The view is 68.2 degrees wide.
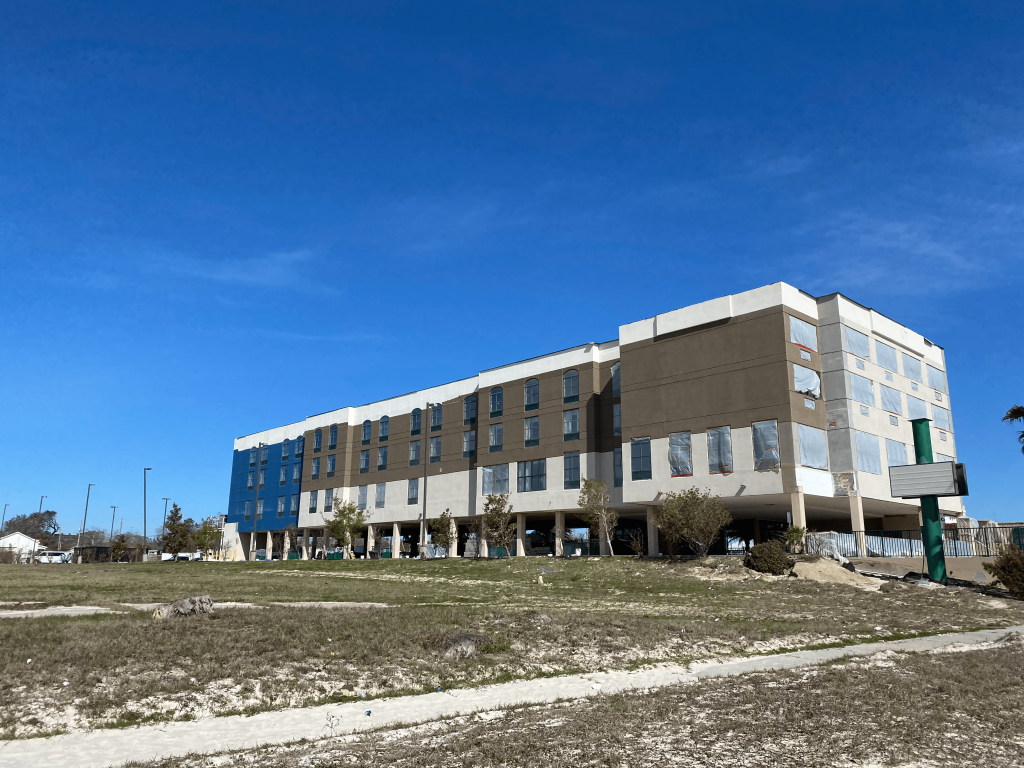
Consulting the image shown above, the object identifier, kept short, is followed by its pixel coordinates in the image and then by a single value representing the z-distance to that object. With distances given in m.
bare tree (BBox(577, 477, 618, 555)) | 54.59
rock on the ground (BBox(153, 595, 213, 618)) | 17.62
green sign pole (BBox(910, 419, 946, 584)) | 38.00
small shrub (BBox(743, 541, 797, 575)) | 39.03
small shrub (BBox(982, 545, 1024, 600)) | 32.62
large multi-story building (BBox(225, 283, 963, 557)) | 48.75
